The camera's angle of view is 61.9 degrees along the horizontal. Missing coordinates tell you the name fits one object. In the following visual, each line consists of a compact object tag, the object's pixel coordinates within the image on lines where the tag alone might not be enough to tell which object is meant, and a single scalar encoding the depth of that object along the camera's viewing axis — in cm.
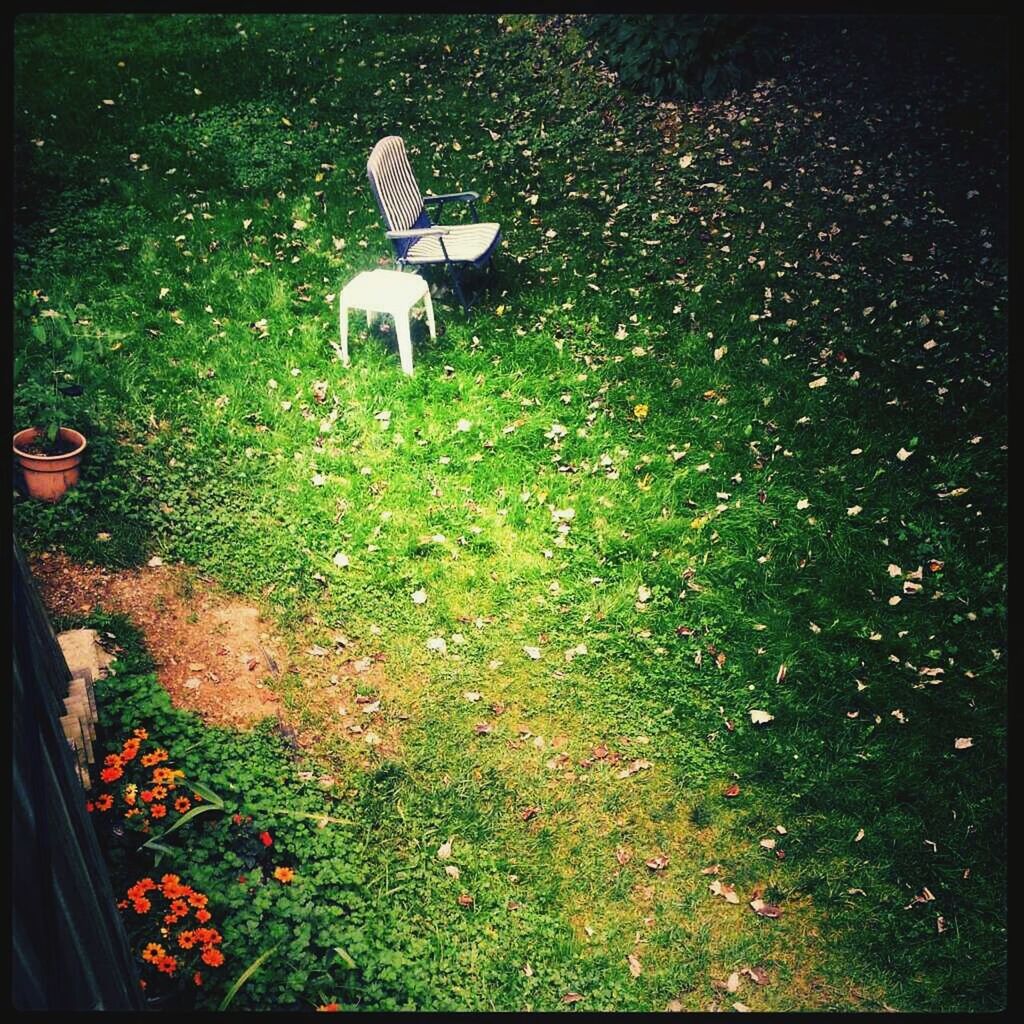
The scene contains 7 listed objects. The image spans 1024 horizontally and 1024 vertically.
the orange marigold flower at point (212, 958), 342
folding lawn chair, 735
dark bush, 1016
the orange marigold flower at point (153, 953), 340
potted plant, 559
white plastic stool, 687
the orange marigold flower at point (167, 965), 339
